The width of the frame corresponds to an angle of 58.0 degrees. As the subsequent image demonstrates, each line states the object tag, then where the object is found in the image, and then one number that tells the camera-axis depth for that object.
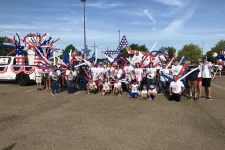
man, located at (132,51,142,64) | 10.77
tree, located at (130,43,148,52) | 41.07
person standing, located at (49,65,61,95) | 9.70
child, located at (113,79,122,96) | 9.36
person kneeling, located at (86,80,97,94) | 9.87
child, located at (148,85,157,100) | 8.38
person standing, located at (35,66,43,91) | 10.93
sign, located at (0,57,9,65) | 12.76
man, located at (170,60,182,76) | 8.89
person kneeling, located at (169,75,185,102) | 7.96
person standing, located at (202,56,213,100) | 8.30
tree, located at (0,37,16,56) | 42.59
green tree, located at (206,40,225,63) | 55.05
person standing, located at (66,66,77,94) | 9.73
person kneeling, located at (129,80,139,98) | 8.77
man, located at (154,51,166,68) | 10.59
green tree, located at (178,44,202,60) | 48.13
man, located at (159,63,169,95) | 9.30
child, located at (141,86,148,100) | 8.45
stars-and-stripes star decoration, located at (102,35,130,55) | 14.88
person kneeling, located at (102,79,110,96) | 9.51
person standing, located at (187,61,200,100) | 8.58
